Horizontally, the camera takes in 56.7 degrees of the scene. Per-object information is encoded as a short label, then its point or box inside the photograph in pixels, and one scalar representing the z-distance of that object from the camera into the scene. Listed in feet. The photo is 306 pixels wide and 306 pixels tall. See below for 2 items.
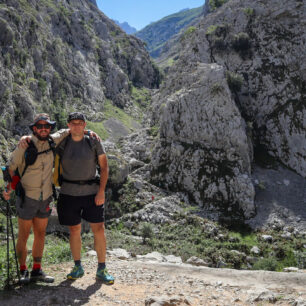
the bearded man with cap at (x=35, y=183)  16.52
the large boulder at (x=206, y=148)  83.56
